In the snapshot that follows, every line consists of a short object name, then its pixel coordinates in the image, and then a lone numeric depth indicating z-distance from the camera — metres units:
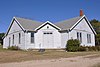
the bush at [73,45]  12.06
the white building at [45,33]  12.93
